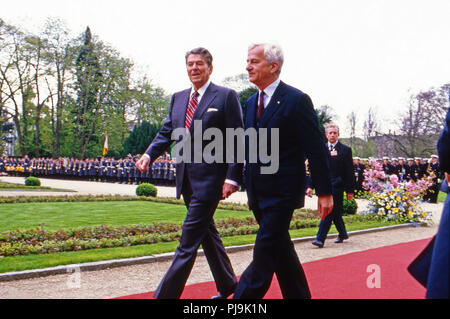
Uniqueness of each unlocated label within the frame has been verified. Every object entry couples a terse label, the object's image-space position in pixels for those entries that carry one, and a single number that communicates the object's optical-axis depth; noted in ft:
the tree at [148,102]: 158.88
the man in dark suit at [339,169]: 26.94
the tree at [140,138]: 137.49
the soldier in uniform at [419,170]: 77.77
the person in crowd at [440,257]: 6.84
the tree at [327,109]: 170.77
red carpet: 14.70
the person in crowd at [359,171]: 75.09
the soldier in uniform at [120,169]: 108.76
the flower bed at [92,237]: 22.97
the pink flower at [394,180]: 40.70
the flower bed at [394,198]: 40.50
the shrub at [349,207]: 44.29
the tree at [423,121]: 130.72
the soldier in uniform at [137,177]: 105.29
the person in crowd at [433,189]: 70.22
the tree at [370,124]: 174.91
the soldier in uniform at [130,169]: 105.92
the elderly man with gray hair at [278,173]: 11.31
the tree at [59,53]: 134.00
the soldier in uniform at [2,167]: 145.30
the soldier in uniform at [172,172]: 98.94
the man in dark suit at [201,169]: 13.03
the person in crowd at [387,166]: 82.81
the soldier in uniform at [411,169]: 78.74
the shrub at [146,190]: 61.87
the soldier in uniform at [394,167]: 81.87
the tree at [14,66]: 130.72
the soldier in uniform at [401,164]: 81.15
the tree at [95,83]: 141.08
